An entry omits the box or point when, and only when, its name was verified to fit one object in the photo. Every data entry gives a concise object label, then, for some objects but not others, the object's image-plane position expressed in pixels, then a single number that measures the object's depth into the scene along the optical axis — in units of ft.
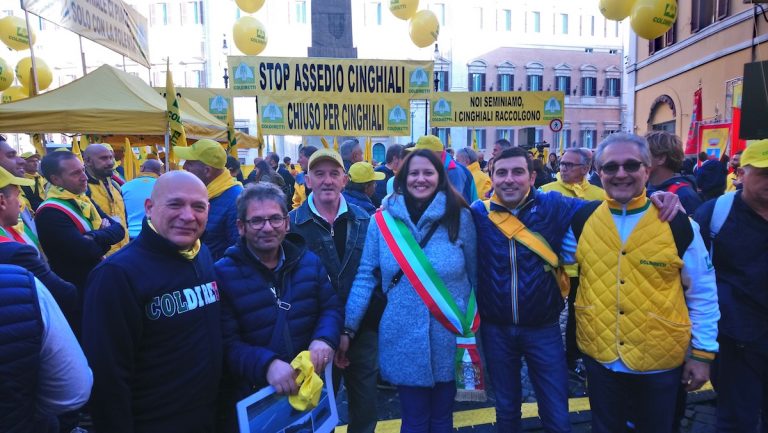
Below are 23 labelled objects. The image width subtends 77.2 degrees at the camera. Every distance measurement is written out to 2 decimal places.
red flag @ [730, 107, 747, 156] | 24.00
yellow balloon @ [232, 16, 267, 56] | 41.76
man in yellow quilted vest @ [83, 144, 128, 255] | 15.16
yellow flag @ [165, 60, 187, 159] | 16.63
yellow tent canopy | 18.02
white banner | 18.94
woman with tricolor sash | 8.09
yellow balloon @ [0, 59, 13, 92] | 39.01
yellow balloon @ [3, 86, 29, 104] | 43.05
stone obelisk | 32.12
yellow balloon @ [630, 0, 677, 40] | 24.04
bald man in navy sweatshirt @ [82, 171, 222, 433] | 5.70
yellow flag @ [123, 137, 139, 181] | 22.12
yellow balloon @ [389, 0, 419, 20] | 40.88
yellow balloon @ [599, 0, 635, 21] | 26.53
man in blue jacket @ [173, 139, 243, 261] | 10.84
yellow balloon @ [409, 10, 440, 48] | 42.57
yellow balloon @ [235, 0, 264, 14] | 36.61
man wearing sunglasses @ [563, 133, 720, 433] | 7.49
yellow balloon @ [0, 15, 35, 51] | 37.68
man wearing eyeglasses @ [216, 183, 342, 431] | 6.93
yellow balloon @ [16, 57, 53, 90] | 42.16
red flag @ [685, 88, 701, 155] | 32.70
